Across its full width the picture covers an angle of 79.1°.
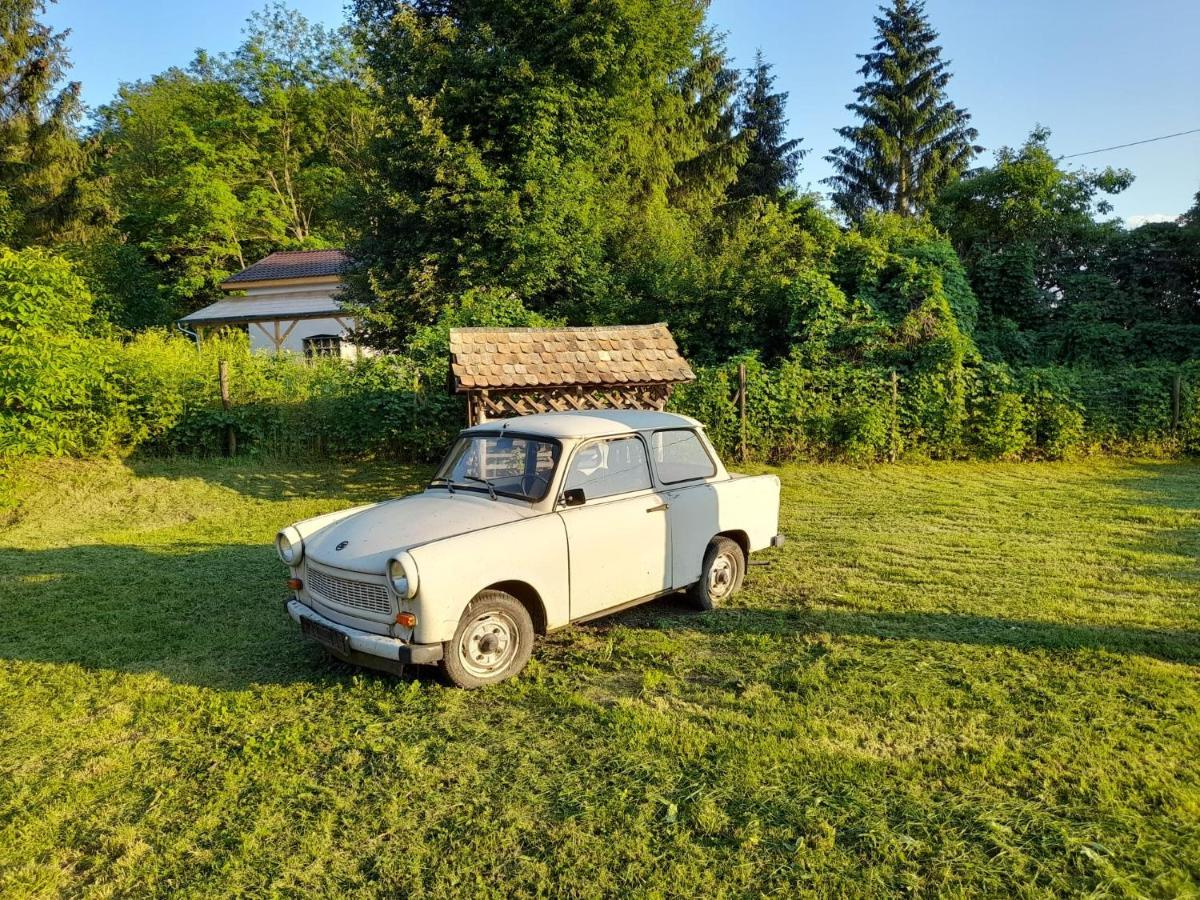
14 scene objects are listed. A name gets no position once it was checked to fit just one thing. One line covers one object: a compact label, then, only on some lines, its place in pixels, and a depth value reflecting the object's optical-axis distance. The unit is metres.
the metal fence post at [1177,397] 14.03
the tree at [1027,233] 18.94
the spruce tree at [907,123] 28.44
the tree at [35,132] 23.12
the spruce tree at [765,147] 30.19
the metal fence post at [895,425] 13.62
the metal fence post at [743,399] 12.88
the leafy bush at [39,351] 10.04
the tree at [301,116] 35.03
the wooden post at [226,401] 12.77
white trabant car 4.21
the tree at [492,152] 15.73
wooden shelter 9.40
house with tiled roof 25.88
